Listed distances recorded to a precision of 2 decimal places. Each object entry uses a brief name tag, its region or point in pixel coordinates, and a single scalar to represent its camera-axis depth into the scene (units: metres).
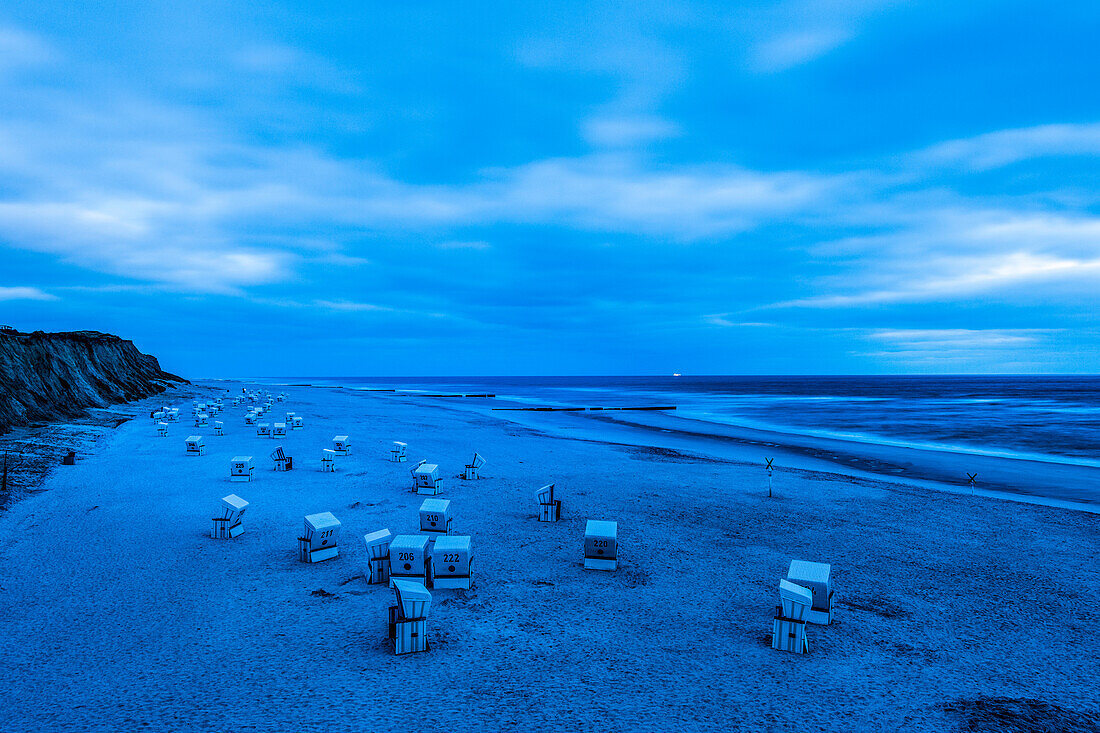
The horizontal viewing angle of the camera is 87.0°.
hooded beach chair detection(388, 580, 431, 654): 9.28
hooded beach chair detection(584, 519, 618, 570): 13.32
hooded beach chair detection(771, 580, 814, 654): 9.70
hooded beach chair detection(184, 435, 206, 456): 28.00
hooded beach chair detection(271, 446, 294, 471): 24.83
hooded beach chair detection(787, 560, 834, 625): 10.71
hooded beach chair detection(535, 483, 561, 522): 17.78
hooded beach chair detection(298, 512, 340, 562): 13.29
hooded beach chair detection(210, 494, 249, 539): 14.84
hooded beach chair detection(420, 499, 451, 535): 15.88
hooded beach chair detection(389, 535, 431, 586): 11.96
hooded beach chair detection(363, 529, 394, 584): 12.12
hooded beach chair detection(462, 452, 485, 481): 24.41
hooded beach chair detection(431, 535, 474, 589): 12.05
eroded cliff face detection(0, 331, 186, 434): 36.28
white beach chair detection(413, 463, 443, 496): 21.08
